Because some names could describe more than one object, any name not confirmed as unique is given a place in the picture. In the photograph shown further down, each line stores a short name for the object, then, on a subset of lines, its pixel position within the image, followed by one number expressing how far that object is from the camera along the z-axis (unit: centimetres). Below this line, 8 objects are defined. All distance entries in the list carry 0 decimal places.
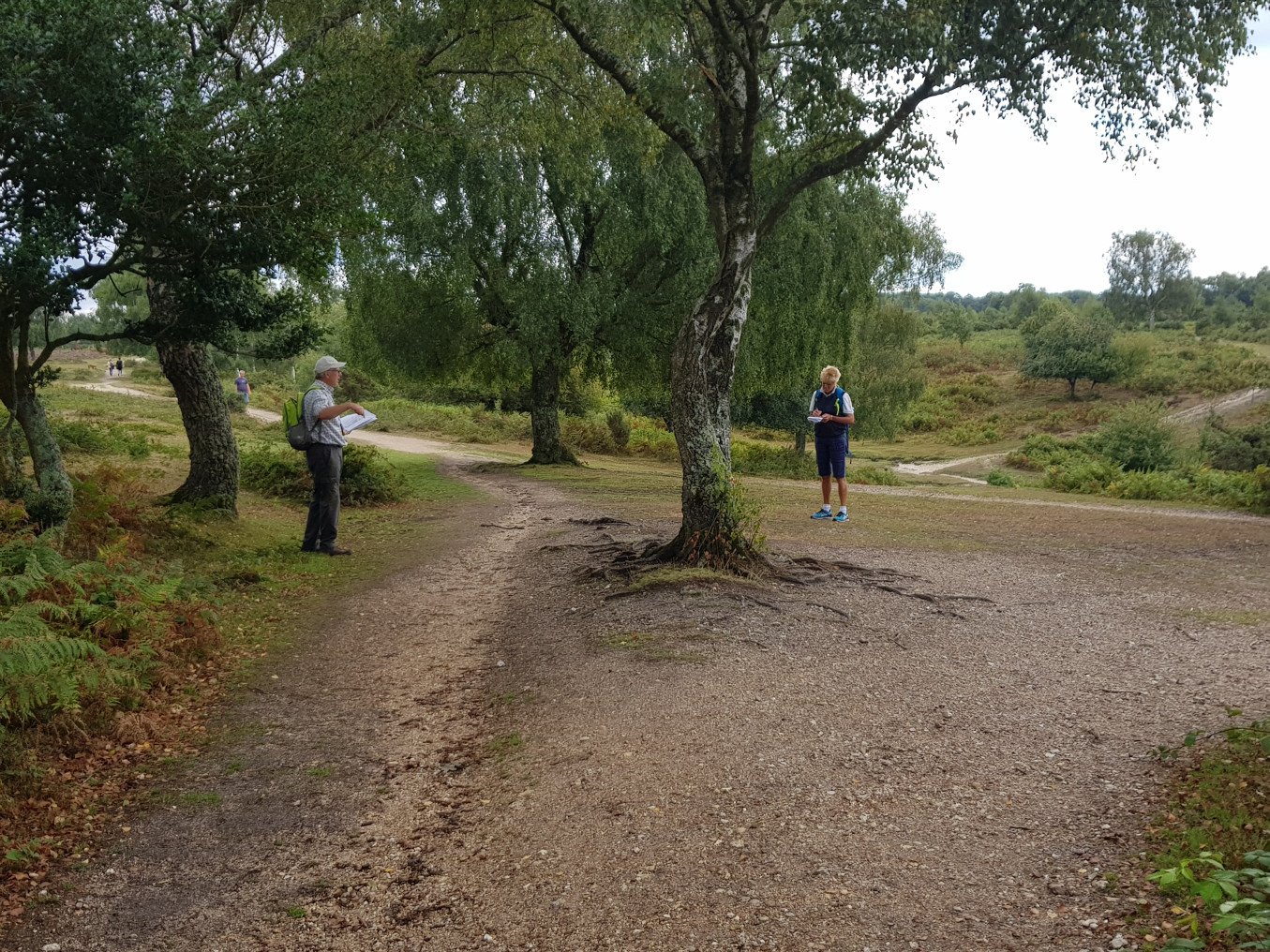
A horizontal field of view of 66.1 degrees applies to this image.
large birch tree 858
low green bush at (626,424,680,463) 3584
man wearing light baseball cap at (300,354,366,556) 1062
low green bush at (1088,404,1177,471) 3052
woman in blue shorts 1251
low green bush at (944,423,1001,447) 5634
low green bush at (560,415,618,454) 3647
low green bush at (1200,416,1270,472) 2595
